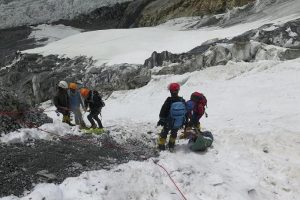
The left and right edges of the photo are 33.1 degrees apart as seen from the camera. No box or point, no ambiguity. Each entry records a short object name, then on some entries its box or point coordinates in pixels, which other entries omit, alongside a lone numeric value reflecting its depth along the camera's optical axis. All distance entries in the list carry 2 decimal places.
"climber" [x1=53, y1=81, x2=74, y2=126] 12.85
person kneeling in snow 11.17
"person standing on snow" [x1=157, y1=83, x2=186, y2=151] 10.33
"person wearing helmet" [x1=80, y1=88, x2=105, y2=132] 12.61
